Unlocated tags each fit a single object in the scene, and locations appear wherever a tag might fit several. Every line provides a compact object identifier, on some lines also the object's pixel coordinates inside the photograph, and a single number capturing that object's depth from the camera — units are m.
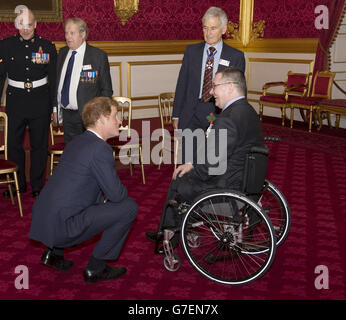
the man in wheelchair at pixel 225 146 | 2.65
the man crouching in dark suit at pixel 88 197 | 2.57
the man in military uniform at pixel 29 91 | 4.09
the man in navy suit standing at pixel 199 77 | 3.73
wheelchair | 2.58
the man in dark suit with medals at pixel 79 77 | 4.13
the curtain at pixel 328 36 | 7.60
